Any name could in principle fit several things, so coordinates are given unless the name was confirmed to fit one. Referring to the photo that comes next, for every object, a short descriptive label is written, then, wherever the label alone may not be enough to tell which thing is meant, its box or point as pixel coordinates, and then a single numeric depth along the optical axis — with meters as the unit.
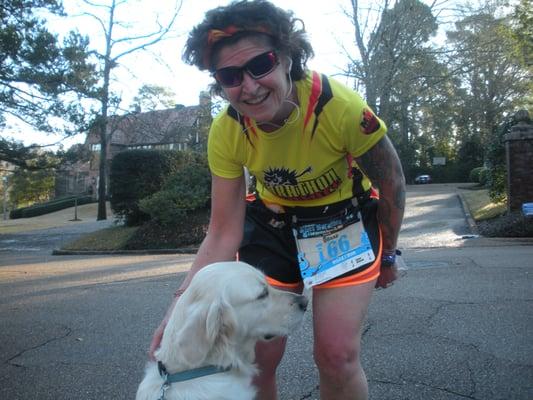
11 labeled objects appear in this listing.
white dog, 2.35
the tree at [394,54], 21.81
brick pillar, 13.95
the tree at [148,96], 30.61
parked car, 49.25
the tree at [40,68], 18.66
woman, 2.41
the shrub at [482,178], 33.34
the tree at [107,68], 27.94
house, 25.41
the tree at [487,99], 48.59
